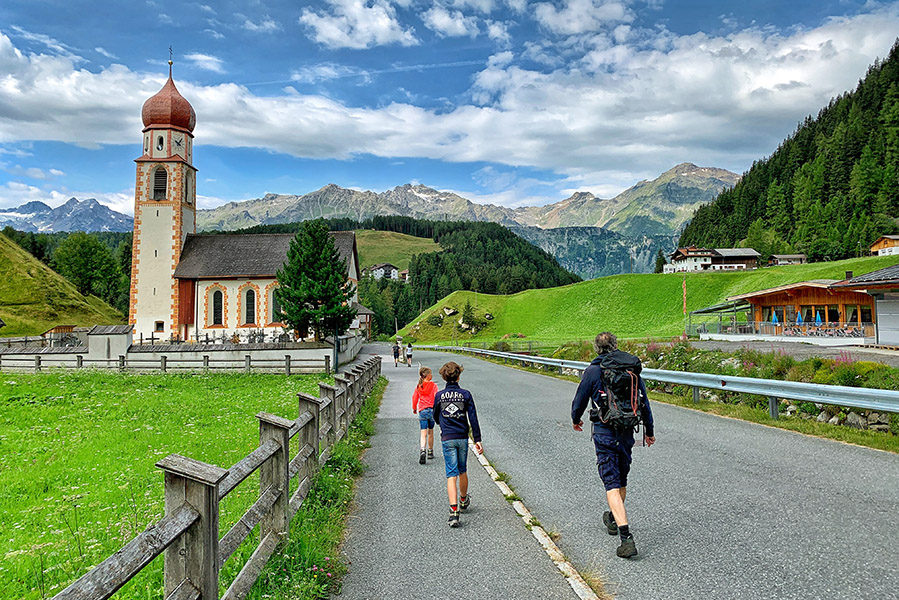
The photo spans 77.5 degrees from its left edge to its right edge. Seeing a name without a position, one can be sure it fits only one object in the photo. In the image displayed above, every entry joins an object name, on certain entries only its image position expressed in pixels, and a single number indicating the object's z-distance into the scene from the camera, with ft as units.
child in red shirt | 29.96
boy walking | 20.80
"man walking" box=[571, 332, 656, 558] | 17.44
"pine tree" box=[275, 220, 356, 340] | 117.39
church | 165.37
